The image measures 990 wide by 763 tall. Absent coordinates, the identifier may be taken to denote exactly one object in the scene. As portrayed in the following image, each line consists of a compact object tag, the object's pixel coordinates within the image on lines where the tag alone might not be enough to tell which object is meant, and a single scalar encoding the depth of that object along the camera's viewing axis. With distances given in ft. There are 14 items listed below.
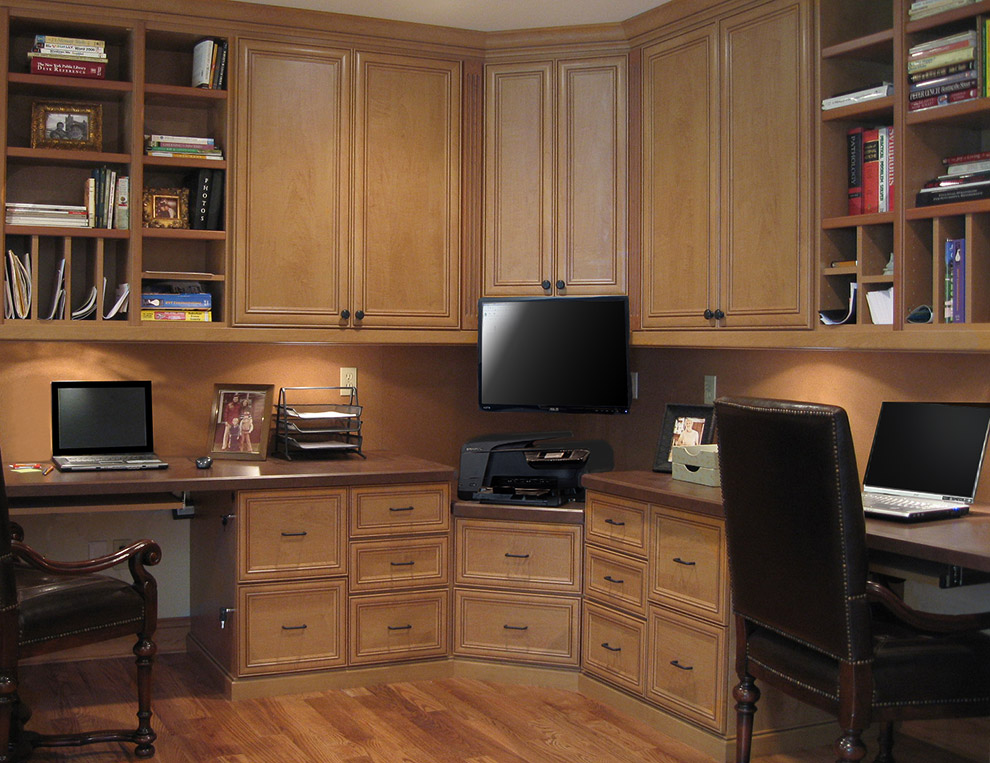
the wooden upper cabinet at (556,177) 12.42
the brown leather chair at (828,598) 7.46
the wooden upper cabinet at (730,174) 10.23
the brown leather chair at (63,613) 8.71
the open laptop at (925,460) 9.00
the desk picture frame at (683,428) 11.72
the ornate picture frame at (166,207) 11.92
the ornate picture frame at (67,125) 11.56
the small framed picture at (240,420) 12.60
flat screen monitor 12.35
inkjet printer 12.20
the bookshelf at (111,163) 11.43
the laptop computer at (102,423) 12.01
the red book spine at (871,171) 9.63
